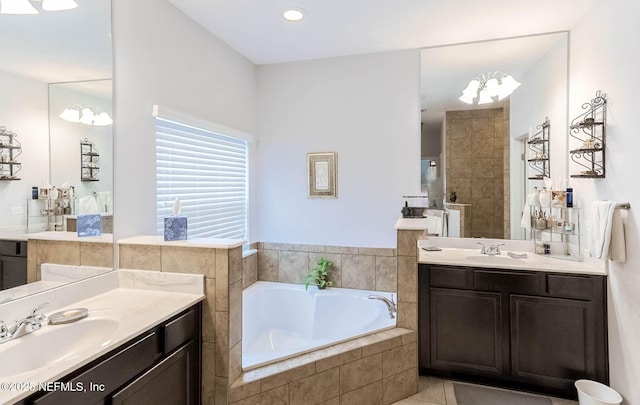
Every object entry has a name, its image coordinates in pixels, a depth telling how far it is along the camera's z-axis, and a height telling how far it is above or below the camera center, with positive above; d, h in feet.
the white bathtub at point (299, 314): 9.65 -3.43
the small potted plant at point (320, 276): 10.74 -2.44
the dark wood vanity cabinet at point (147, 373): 3.79 -2.30
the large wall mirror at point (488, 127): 9.37 +2.23
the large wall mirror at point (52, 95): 4.76 +1.73
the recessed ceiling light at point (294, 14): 7.98 +4.61
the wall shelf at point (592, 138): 7.29 +1.44
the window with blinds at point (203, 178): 7.98 +0.67
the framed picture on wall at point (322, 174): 11.07 +0.91
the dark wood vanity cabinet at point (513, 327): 7.36 -2.98
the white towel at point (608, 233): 6.53 -0.66
